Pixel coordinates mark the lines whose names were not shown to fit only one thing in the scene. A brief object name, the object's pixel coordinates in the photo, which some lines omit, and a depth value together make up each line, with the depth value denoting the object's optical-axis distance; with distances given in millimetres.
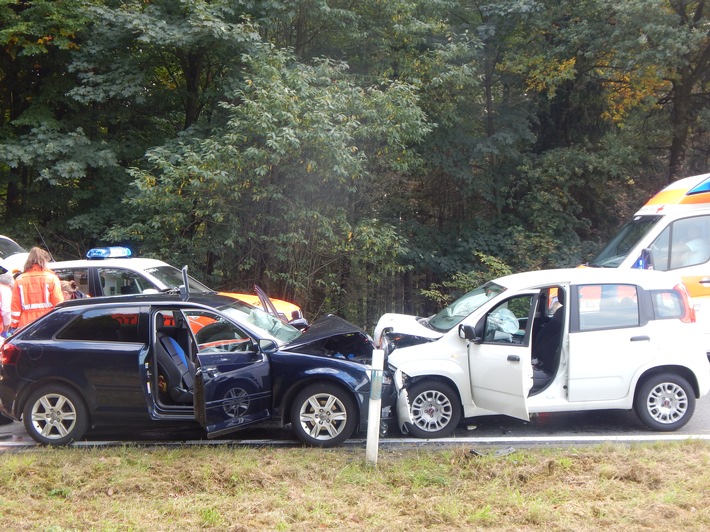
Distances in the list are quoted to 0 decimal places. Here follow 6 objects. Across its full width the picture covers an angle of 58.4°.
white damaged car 6723
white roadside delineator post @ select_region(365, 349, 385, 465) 5855
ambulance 9914
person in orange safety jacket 8000
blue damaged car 6395
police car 9492
